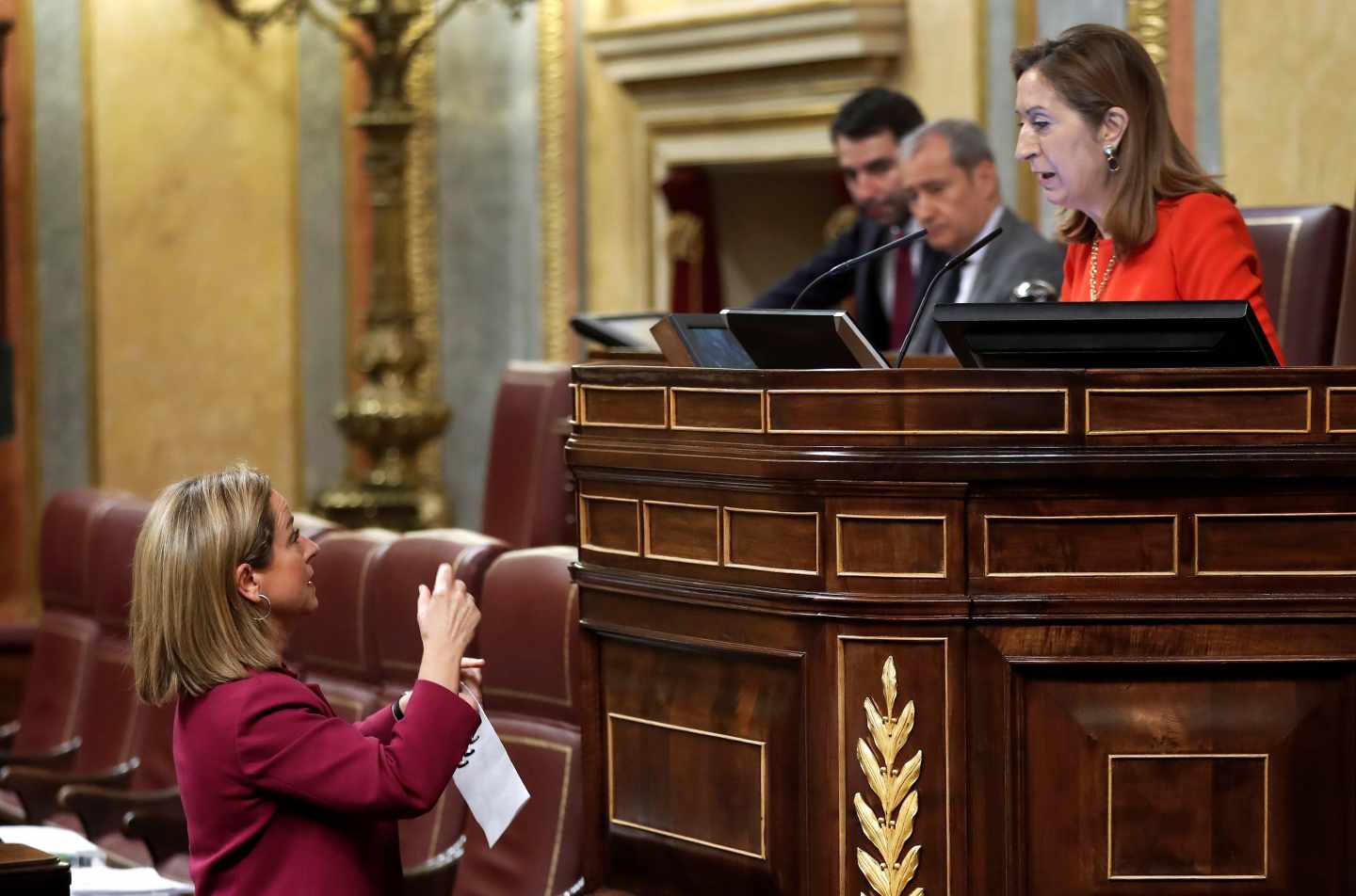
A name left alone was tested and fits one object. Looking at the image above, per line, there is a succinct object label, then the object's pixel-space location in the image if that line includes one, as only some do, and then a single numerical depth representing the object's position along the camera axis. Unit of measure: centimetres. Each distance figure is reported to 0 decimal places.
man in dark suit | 929
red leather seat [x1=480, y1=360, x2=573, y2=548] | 1001
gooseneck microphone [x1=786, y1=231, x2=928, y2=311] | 524
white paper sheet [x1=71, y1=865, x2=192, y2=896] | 684
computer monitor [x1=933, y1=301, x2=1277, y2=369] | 479
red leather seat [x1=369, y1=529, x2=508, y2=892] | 752
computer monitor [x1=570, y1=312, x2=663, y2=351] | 798
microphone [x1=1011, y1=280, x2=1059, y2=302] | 712
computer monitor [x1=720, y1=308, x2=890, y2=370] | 507
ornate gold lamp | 1426
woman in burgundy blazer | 466
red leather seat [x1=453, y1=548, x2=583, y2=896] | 695
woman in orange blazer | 548
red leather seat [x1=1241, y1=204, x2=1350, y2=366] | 780
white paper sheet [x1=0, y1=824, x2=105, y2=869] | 727
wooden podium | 477
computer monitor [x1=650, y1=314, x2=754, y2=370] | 555
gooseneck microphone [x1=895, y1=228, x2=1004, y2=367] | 502
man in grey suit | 822
